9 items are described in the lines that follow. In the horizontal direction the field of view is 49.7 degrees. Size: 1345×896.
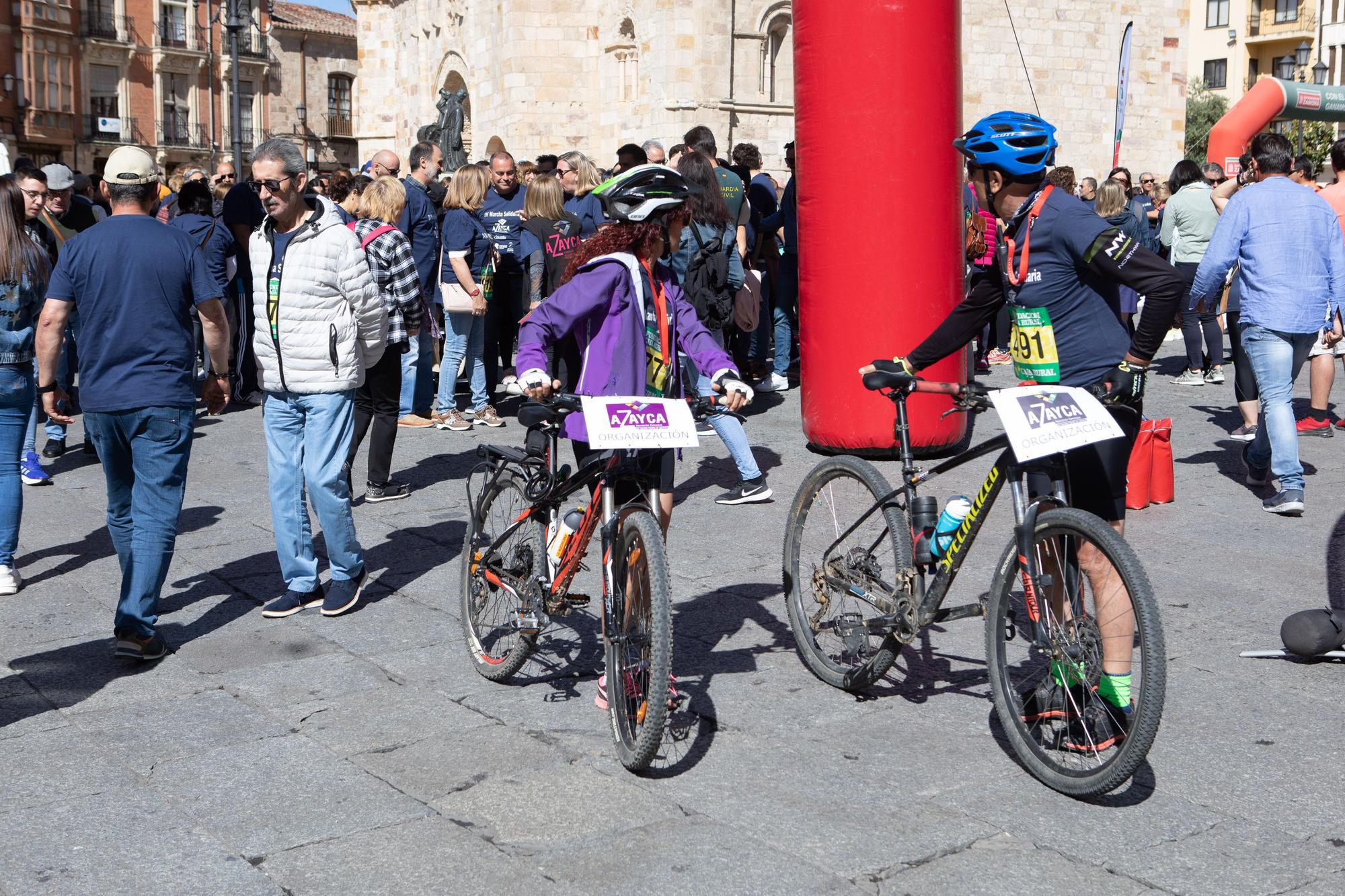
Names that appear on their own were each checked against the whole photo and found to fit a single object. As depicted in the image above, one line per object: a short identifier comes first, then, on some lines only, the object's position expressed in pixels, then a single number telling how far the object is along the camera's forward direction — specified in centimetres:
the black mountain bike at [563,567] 405
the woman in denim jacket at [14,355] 645
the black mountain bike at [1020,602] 375
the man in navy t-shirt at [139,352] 548
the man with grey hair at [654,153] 1156
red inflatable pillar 848
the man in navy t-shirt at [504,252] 1108
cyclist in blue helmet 432
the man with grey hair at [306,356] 586
